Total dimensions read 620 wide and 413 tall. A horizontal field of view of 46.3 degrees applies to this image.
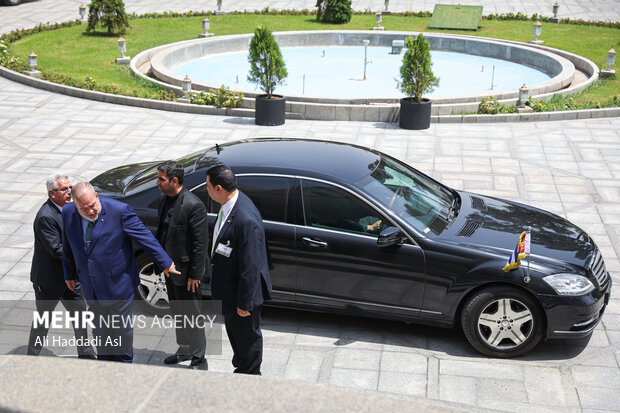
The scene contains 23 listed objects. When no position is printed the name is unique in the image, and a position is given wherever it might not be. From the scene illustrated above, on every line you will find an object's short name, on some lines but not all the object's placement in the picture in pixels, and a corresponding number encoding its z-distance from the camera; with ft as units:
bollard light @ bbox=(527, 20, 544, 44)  86.07
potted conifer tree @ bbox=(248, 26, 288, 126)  49.49
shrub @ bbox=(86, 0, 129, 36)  84.48
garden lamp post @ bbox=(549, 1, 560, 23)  101.25
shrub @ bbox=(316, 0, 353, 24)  99.81
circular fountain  53.26
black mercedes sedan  21.59
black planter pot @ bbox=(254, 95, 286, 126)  49.57
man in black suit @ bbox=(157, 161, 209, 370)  20.74
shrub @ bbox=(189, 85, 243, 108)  52.92
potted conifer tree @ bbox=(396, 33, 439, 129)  48.44
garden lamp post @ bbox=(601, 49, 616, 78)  66.18
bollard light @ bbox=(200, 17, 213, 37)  87.66
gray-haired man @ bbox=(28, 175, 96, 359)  20.20
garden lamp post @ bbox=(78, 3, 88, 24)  93.65
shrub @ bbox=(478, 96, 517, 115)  52.03
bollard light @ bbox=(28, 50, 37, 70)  63.31
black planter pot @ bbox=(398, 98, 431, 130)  48.98
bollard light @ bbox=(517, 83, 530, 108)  53.01
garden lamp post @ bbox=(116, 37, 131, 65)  71.31
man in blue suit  18.47
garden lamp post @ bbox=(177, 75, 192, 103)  56.31
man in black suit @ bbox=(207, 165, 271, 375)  18.40
